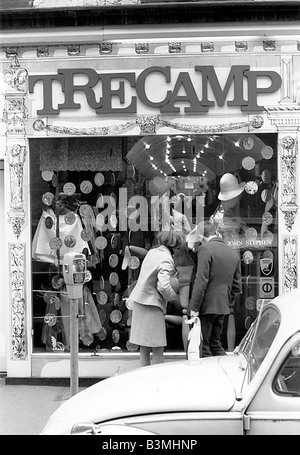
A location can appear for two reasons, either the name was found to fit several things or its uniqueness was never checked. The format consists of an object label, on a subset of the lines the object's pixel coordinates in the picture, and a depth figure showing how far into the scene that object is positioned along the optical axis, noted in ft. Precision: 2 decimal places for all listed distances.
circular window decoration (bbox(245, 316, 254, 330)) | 28.63
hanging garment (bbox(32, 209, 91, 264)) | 28.84
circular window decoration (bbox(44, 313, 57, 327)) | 29.01
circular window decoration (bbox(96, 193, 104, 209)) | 29.07
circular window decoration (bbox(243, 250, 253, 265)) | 28.66
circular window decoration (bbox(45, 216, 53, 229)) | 28.99
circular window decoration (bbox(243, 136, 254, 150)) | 28.48
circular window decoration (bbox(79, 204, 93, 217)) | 29.12
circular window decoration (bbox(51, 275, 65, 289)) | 29.09
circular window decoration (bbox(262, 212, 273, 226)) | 28.40
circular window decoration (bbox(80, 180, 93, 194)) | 29.07
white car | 13.94
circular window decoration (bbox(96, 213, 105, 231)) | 29.07
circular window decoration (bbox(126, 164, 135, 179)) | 28.99
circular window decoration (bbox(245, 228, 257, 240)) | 28.58
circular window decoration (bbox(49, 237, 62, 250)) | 29.04
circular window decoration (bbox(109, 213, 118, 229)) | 29.04
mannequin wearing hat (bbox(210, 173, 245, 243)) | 28.66
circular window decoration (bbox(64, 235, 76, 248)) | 29.19
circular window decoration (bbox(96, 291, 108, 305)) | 29.19
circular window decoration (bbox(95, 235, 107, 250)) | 29.09
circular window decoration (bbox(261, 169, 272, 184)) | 28.53
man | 24.67
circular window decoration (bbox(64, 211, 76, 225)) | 29.19
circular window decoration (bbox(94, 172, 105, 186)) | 29.02
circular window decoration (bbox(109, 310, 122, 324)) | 29.17
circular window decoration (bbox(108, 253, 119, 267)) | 29.12
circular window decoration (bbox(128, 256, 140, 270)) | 29.12
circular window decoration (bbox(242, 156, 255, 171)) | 28.66
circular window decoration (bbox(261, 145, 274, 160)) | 28.40
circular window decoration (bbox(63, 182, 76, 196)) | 29.14
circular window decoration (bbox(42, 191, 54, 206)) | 29.07
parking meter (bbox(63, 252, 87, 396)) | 20.84
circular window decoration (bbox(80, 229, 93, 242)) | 29.14
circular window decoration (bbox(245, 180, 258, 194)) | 28.76
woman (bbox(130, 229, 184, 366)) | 24.99
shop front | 28.02
